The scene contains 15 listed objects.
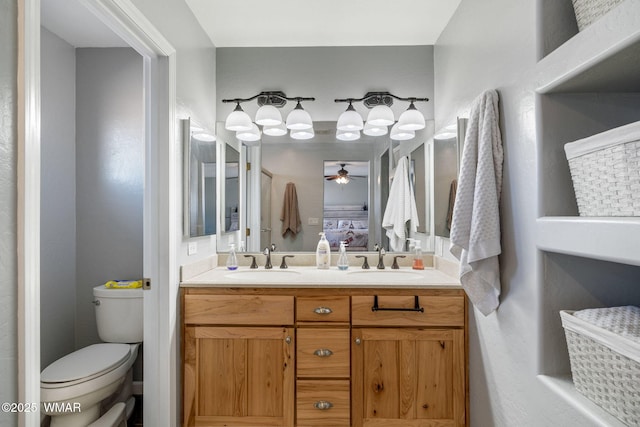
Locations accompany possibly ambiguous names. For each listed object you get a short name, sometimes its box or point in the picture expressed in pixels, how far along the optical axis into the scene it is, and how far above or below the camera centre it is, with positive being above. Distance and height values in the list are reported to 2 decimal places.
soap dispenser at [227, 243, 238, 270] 2.23 -0.32
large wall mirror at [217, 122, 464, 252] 2.34 +0.18
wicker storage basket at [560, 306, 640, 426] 0.82 -0.40
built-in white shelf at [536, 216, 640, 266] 0.79 -0.07
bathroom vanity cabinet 1.70 -0.77
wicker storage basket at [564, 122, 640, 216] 0.79 +0.11
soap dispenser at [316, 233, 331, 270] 2.25 -0.30
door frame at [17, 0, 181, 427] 1.64 -0.04
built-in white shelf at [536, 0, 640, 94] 0.81 +0.43
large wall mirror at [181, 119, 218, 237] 1.84 +0.19
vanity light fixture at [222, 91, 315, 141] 2.22 +0.65
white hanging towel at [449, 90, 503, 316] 1.35 +0.02
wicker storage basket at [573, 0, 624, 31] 0.91 +0.59
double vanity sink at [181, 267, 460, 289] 1.72 -0.38
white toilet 1.55 -0.82
